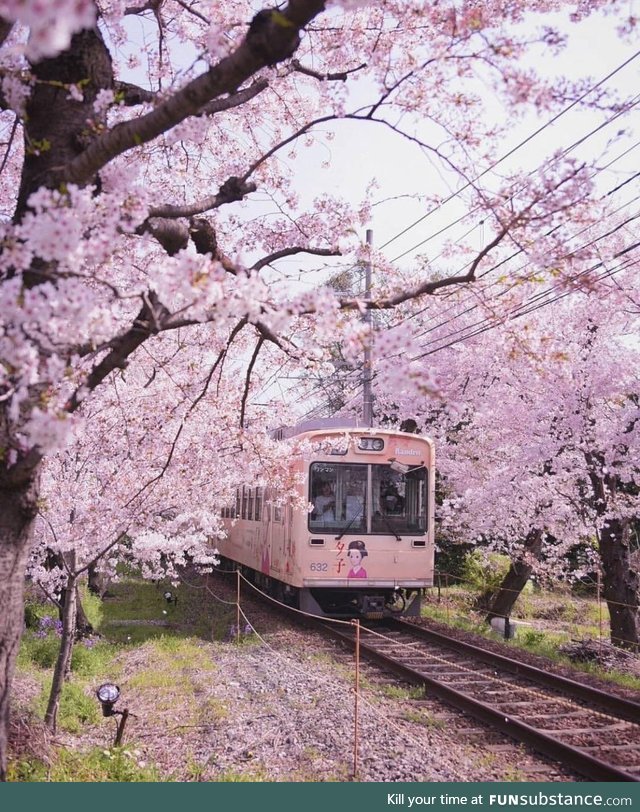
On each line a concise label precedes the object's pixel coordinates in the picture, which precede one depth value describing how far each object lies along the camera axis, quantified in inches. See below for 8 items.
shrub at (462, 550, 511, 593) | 668.7
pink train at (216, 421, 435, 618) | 430.0
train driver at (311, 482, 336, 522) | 436.5
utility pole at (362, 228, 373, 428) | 541.0
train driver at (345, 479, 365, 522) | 440.8
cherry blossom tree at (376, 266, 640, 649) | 432.5
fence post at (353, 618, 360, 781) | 208.9
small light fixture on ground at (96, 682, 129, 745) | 222.1
